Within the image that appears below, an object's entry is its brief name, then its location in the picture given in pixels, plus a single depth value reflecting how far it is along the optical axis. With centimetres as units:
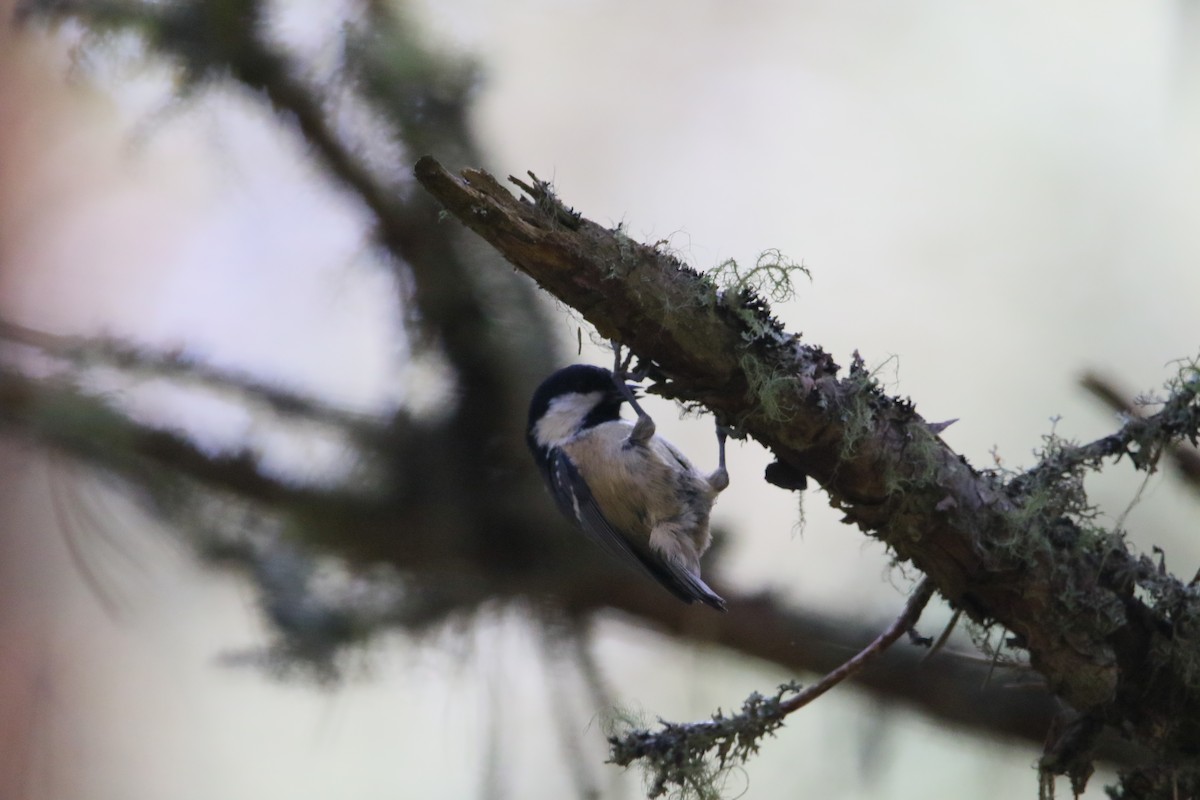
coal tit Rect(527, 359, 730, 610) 806
